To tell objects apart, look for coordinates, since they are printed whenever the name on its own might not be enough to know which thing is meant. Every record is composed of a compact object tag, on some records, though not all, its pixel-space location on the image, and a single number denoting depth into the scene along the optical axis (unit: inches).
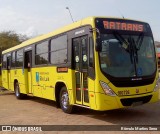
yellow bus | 348.2
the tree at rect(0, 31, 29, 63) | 1760.2
